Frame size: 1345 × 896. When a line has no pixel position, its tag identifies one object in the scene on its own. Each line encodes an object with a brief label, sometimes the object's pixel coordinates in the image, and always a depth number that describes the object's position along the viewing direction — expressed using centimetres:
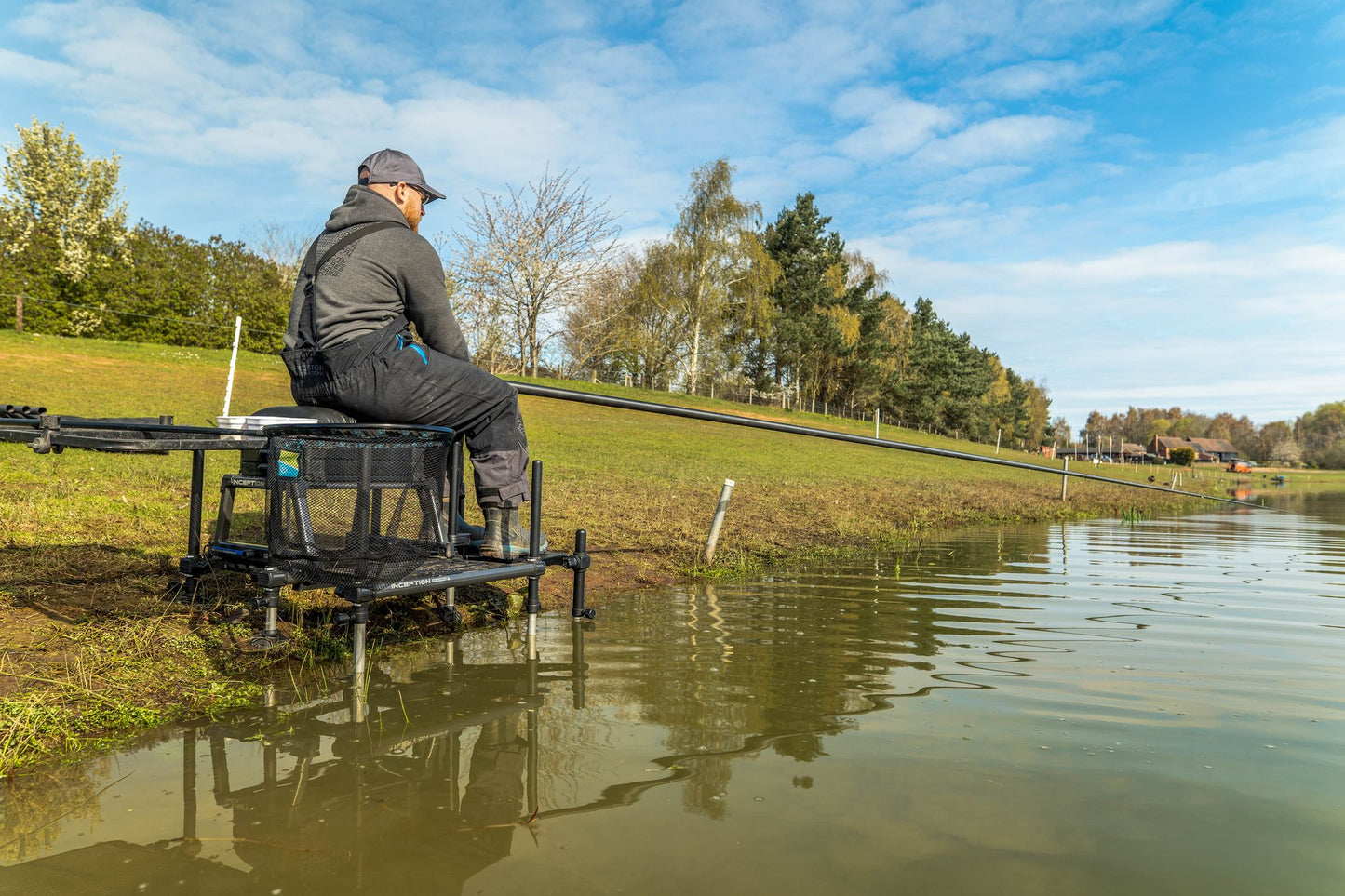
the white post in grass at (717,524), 768
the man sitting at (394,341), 370
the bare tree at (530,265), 3150
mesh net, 344
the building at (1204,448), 13588
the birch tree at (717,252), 4644
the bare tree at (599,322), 3597
